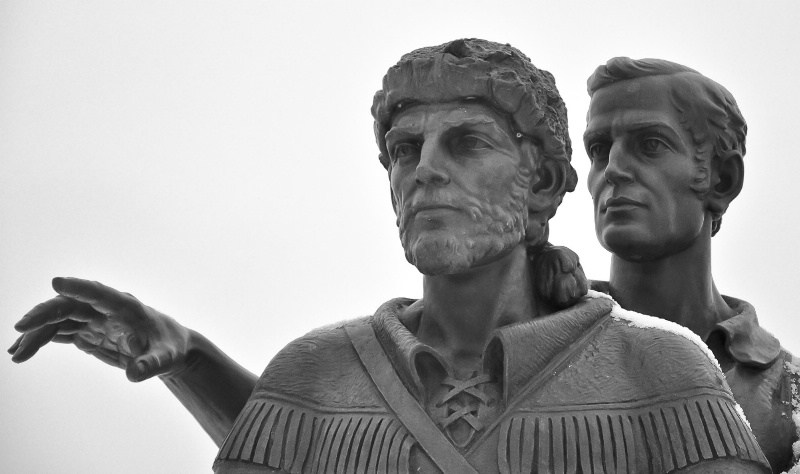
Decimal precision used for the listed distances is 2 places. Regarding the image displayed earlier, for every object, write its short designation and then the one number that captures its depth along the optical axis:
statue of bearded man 10.71
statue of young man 14.03
